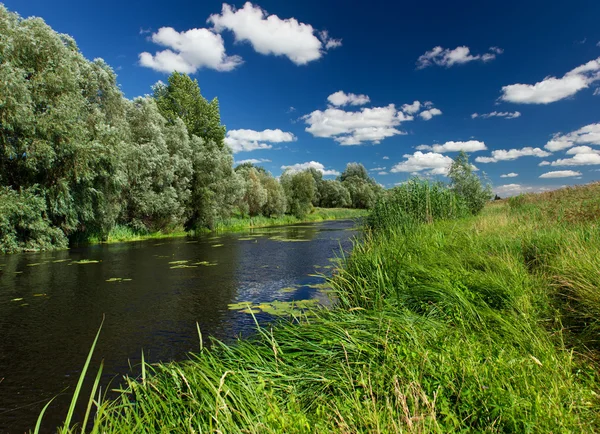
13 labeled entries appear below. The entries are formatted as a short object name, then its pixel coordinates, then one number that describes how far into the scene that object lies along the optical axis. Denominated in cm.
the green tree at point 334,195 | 7819
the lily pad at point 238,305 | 739
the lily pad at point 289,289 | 870
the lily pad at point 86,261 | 1382
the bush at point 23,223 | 1532
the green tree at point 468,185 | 1862
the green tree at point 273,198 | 4303
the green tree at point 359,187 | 8469
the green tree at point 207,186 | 2903
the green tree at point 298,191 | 4953
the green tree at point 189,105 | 3534
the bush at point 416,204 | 1153
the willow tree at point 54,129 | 1530
